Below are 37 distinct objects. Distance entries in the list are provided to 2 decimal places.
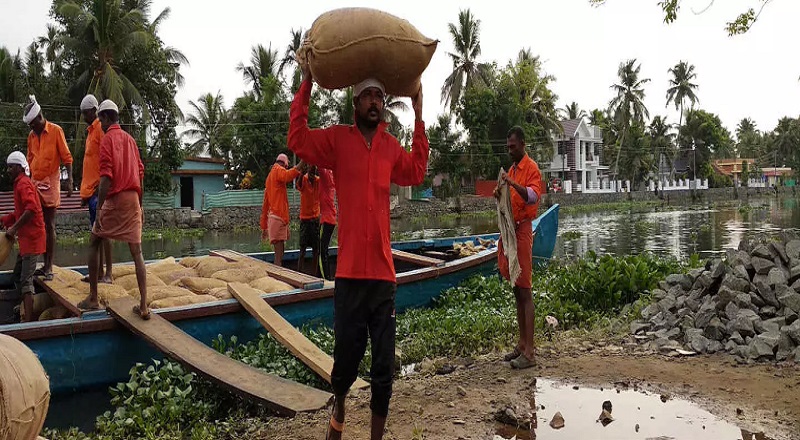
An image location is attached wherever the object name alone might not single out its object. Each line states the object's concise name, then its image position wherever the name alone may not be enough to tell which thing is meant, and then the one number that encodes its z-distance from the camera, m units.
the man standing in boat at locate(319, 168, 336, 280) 7.59
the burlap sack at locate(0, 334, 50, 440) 1.55
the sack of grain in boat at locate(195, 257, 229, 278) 6.69
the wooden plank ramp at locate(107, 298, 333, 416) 4.09
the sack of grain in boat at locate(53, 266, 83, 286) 6.03
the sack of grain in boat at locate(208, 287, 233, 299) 5.80
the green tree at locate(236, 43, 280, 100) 35.25
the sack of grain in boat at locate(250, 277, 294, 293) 6.09
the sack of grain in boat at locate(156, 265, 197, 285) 6.41
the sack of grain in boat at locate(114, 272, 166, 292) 5.87
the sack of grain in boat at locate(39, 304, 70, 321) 5.49
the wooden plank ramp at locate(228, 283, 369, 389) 4.74
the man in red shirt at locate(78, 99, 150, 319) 4.93
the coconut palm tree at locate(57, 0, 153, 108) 21.78
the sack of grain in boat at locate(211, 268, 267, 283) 6.37
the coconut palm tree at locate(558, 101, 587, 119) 58.94
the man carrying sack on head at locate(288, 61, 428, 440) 3.08
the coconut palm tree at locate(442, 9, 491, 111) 37.59
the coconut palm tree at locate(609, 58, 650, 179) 48.38
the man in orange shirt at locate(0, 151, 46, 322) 5.59
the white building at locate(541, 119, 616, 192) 50.44
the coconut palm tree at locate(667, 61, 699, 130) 54.38
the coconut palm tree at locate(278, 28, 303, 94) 31.75
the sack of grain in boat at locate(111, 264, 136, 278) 6.29
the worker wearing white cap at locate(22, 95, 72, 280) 6.36
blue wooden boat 4.62
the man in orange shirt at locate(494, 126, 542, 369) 5.01
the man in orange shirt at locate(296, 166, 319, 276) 7.91
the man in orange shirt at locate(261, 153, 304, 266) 8.19
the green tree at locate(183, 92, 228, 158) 34.06
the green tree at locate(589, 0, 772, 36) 7.20
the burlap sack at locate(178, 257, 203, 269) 7.09
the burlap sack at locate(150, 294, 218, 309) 5.36
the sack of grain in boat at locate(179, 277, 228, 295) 6.04
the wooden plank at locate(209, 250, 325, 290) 6.17
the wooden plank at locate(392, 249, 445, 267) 8.05
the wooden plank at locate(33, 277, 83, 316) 5.07
